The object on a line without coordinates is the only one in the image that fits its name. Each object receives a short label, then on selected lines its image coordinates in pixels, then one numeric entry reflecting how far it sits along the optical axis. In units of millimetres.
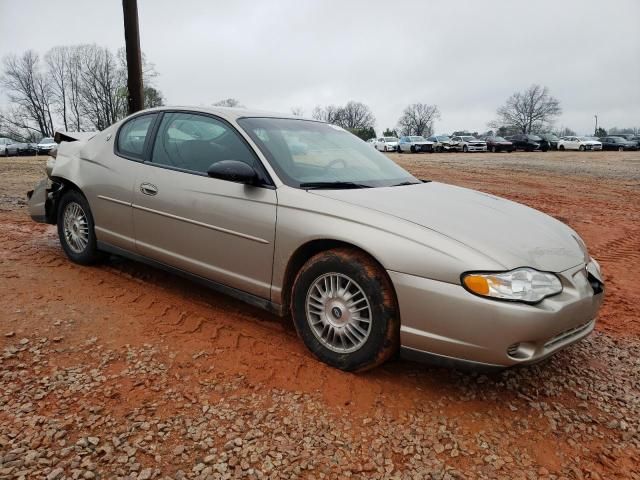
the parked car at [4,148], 34875
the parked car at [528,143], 36219
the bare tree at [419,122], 94750
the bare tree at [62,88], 70812
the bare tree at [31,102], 66875
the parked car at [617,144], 40047
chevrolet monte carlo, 2533
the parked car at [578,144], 38875
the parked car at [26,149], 35938
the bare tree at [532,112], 80062
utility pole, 8305
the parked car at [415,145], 36500
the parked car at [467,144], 35656
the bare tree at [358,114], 92875
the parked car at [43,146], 34469
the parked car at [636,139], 40791
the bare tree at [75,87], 69812
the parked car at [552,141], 40188
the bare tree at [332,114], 90506
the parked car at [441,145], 37928
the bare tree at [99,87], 63812
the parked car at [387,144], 39469
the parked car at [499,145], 34938
